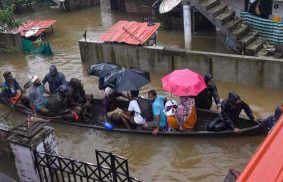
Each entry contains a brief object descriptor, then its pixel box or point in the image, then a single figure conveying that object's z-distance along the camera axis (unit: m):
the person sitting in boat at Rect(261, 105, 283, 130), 8.63
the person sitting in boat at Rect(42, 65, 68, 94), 11.61
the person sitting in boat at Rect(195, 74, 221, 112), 10.37
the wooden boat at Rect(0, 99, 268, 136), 9.72
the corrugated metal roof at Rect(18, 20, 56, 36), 18.95
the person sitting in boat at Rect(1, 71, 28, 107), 12.00
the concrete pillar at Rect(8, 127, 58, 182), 7.73
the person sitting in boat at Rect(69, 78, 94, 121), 11.09
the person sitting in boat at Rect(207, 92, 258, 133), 9.54
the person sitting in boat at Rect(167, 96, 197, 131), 9.99
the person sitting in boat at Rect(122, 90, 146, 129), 10.27
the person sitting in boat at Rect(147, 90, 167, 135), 9.92
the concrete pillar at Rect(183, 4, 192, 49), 14.29
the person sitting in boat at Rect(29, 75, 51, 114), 11.15
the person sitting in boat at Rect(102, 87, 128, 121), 10.66
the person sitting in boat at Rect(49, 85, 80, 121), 10.98
